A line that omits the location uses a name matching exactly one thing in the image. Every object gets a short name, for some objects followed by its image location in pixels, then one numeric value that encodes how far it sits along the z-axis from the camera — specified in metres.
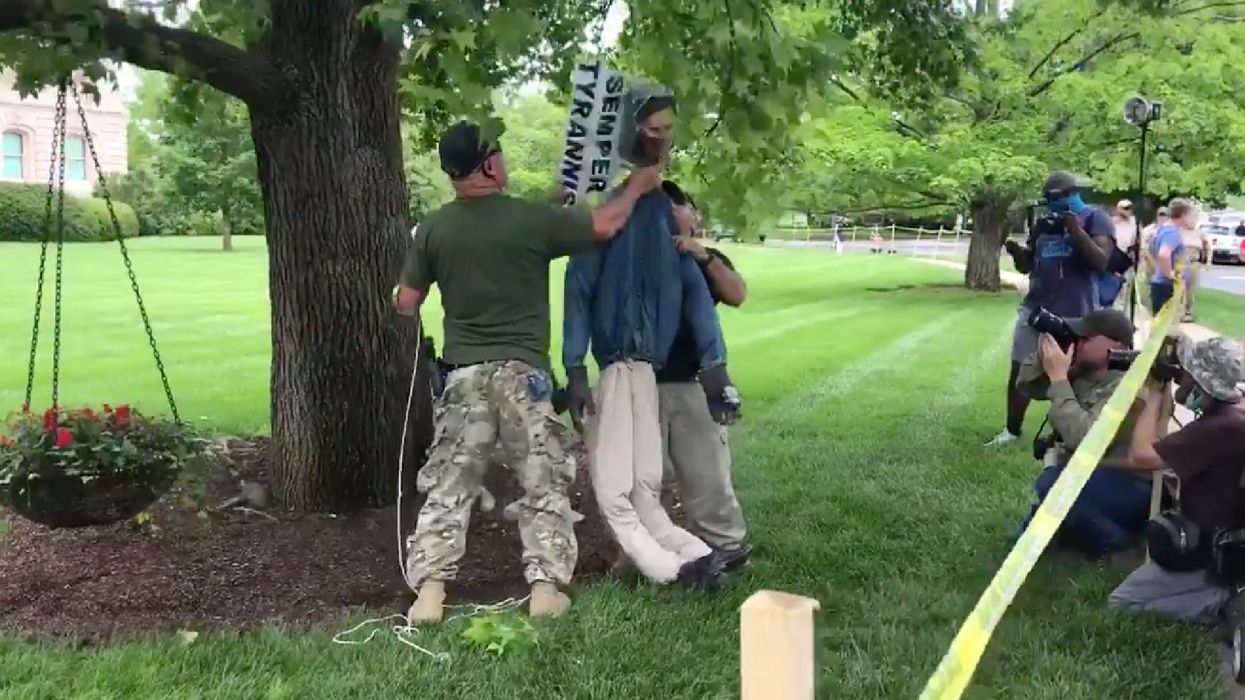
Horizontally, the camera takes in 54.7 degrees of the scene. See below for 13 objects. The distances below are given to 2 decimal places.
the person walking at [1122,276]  7.30
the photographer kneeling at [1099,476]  4.96
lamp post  9.22
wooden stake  1.60
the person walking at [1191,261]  14.38
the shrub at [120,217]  43.05
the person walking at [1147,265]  15.57
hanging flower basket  4.75
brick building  47.44
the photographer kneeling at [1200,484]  4.02
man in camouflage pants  4.48
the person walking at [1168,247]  14.27
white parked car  33.50
